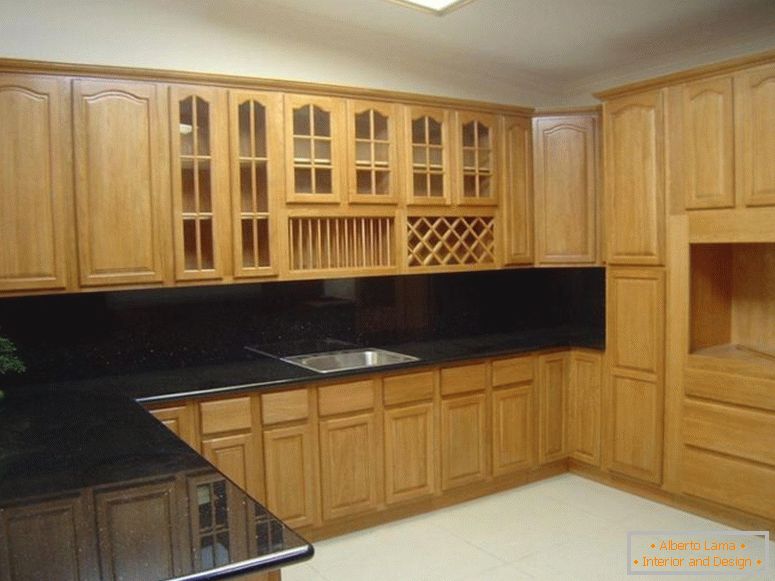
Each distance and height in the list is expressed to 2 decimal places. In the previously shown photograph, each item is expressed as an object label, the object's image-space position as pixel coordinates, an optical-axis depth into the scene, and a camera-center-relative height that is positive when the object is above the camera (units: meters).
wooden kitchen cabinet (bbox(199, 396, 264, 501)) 2.81 -0.76
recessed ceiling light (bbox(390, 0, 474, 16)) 2.78 +1.11
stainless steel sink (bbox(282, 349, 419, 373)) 3.58 -0.54
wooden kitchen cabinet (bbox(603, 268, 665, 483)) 3.47 -0.64
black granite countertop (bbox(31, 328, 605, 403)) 2.81 -0.51
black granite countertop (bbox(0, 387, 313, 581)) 1.26 -0.56
